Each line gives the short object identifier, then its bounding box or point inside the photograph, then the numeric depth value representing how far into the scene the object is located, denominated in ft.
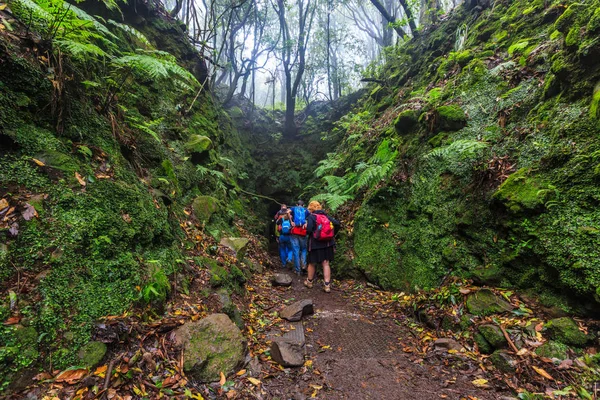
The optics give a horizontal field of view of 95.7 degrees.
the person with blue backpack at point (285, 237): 24.56
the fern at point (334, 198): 20.94
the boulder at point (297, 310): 13.65
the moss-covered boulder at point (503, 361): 9.13
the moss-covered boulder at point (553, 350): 8.75
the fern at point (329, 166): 29.53
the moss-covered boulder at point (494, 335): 9.93
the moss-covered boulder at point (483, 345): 10.21
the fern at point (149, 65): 12.59
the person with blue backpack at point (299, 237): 24.09
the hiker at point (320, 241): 19.17
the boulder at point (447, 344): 10.80
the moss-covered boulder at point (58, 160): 9.01
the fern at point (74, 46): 10.06
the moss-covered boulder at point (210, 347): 8.36
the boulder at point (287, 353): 9.96
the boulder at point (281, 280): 19.24
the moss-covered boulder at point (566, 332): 8.79
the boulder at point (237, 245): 18.39
